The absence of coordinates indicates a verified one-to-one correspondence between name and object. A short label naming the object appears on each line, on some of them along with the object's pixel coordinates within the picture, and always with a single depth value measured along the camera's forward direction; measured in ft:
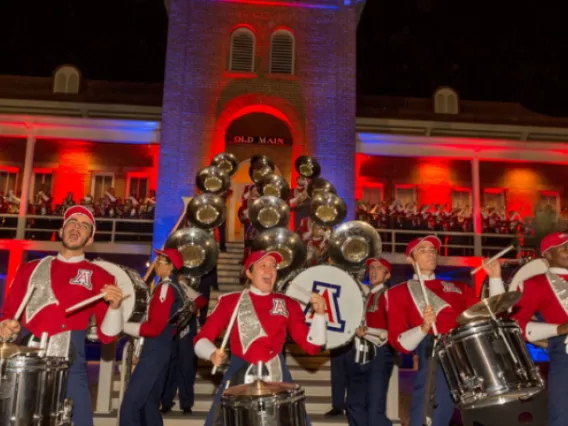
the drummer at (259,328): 13.73
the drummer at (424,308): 14.82
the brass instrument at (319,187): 43.68
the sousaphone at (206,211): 40.96
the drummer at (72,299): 13.41
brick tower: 49.29
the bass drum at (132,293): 19.47
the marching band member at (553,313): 13.69
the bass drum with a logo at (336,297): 19.97
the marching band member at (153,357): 18.08
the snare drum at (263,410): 11.46
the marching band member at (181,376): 23.54
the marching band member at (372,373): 18.88
